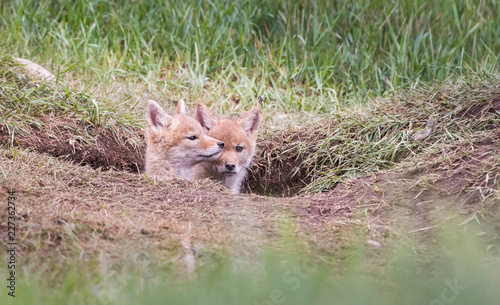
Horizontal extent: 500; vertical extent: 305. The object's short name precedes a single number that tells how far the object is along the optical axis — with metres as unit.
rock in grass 12.02
